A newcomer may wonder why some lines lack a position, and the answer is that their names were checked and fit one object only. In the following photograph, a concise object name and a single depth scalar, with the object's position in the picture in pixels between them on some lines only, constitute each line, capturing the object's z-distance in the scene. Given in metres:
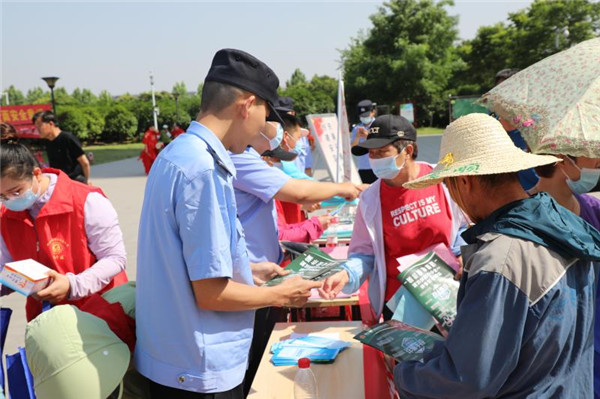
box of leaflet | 2.29
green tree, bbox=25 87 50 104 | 88.56
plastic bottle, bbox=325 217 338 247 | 4.52
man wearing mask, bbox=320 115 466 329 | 2.64
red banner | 26.67
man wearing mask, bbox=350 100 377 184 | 8.18
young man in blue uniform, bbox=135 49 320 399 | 1.65
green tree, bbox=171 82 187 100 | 98.54
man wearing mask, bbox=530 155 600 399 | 2.02
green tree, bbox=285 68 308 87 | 87.14
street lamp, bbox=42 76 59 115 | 15.32
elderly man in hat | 1.18
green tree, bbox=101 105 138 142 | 43.94
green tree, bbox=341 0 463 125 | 42.12
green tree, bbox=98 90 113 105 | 82.21
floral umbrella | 2.09
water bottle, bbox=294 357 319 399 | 2.03
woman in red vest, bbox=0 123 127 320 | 2.53
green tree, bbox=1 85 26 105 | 92.26
